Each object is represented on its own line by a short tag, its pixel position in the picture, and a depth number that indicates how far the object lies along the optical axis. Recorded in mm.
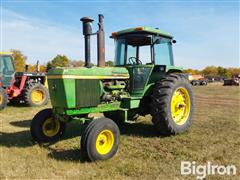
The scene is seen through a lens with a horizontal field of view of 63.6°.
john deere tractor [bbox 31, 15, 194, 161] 3484
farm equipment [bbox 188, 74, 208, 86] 30009
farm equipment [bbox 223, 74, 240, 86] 25796
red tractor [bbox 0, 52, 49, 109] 8188
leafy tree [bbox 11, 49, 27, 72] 39309
